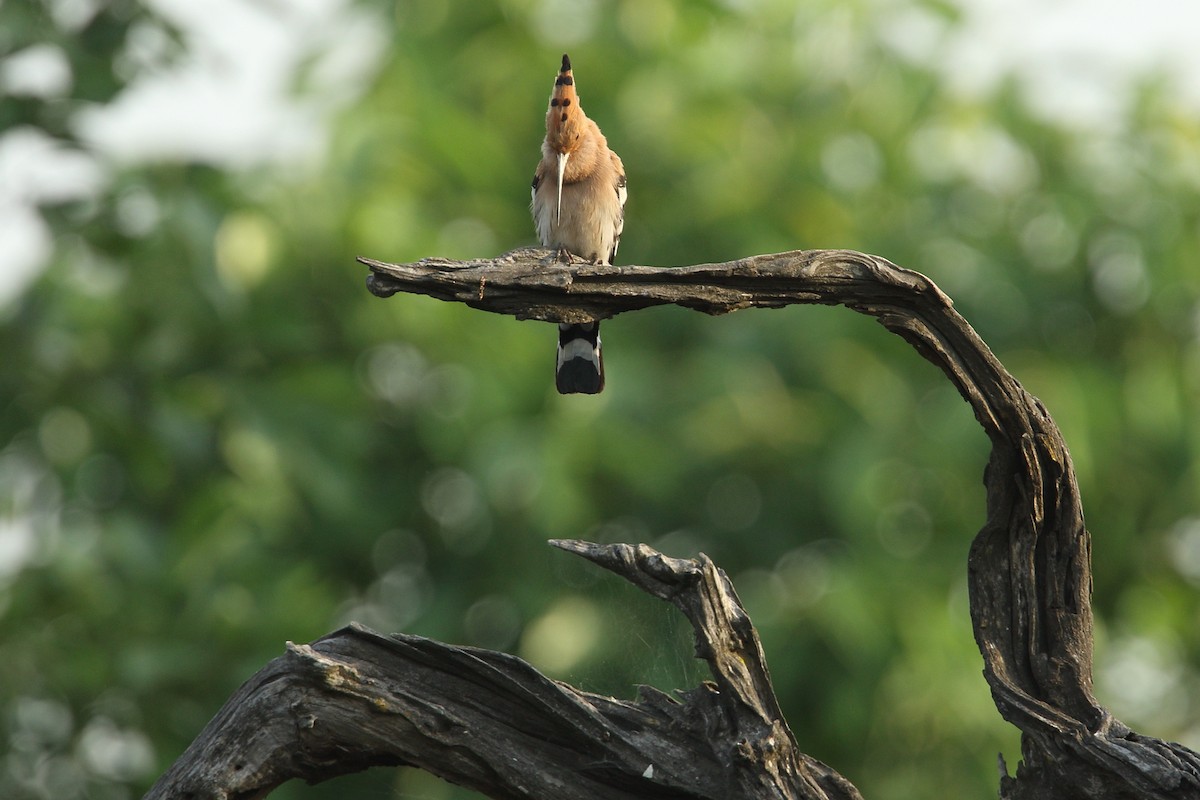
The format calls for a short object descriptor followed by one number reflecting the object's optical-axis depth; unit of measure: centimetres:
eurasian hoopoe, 1100
